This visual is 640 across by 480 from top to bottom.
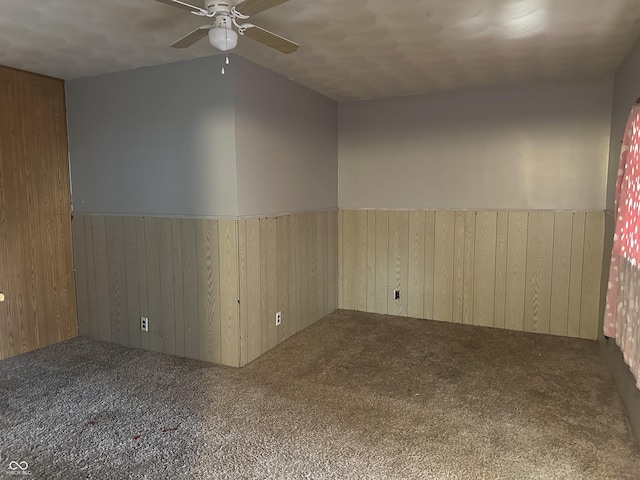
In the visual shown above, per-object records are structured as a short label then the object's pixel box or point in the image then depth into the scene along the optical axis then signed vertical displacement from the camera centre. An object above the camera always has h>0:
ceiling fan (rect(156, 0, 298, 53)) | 1.85 +0.84
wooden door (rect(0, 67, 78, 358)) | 3.31 -0.11
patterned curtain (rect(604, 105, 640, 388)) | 1.97 -0.29
